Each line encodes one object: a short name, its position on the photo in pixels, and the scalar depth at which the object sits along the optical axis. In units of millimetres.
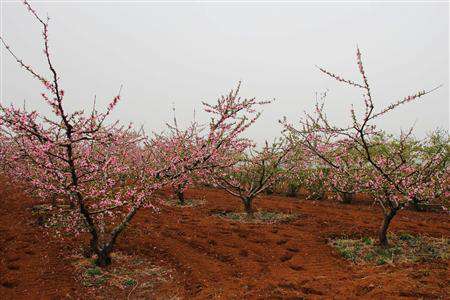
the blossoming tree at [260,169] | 13188
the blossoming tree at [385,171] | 7421
